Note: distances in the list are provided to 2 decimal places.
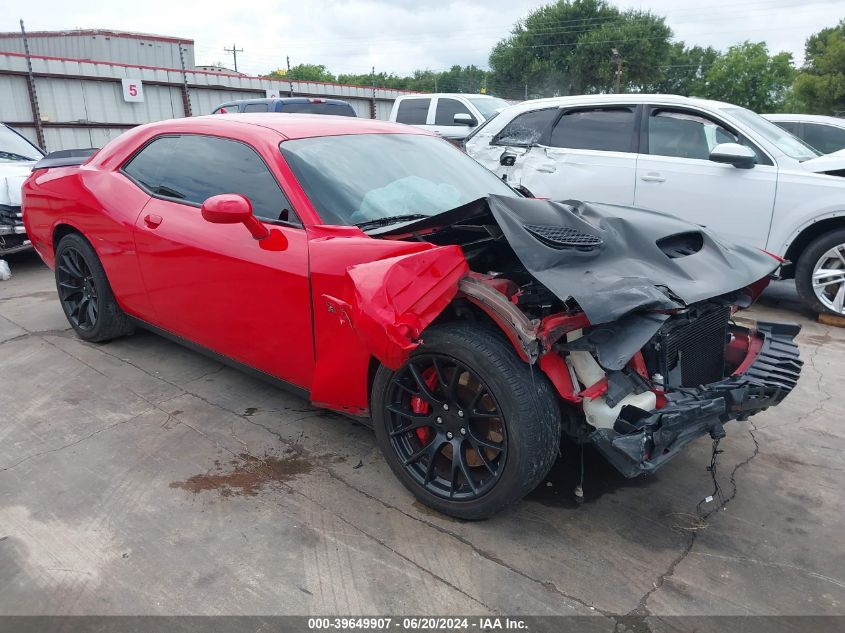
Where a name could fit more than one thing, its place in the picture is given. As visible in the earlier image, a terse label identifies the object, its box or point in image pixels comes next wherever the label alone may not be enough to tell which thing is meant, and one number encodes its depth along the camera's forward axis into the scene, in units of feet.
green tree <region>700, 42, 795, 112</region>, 153.79
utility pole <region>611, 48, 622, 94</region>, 150.60
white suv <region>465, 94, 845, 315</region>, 17.31
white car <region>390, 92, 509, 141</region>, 36.99
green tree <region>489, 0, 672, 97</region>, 165.78
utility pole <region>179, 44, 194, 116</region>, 62.85
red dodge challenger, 7.59
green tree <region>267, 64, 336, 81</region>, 289.39
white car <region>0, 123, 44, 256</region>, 22.20
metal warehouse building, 49.26
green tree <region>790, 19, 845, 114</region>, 110.22
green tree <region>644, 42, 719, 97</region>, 193.36
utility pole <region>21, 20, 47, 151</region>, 49.26
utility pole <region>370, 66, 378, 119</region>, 81.35
